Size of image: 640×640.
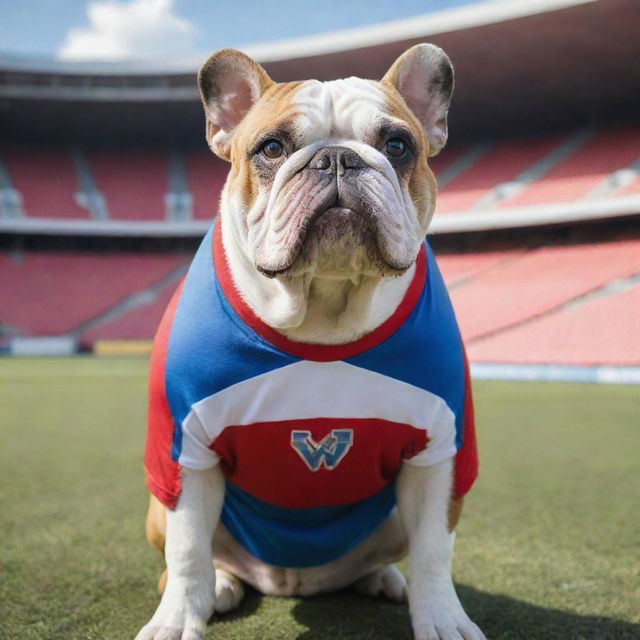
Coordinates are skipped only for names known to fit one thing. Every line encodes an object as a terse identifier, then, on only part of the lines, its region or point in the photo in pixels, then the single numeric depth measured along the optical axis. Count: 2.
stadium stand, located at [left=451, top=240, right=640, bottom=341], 15.55
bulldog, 1.55
